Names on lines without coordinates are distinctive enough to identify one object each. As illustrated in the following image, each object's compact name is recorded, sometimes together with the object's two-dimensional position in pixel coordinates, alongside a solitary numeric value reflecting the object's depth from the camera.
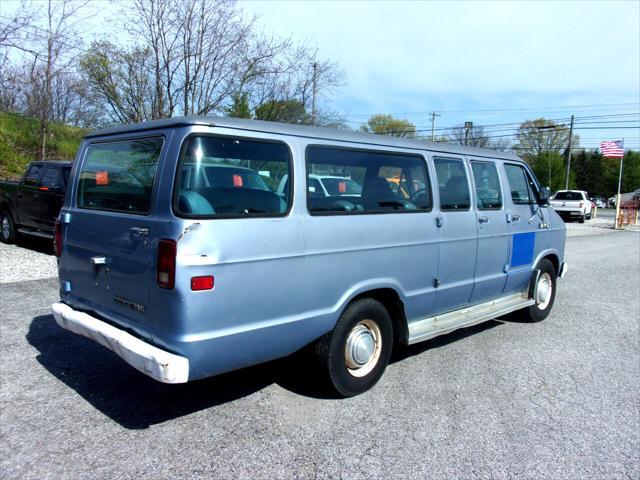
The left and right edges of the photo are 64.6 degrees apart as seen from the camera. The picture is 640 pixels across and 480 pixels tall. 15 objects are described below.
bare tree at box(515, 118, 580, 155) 66.50
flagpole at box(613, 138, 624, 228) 26.44
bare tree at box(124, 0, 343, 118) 14.05
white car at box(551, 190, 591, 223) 29.06
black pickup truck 9.27
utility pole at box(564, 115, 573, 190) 47.54
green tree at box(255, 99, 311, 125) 17.14
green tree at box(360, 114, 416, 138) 60.06
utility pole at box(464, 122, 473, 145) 43.52
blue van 3.08
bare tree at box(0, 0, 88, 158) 14.01
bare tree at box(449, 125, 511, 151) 54.50
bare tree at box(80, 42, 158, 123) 14.12
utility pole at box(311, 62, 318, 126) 18.80
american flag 23.78
